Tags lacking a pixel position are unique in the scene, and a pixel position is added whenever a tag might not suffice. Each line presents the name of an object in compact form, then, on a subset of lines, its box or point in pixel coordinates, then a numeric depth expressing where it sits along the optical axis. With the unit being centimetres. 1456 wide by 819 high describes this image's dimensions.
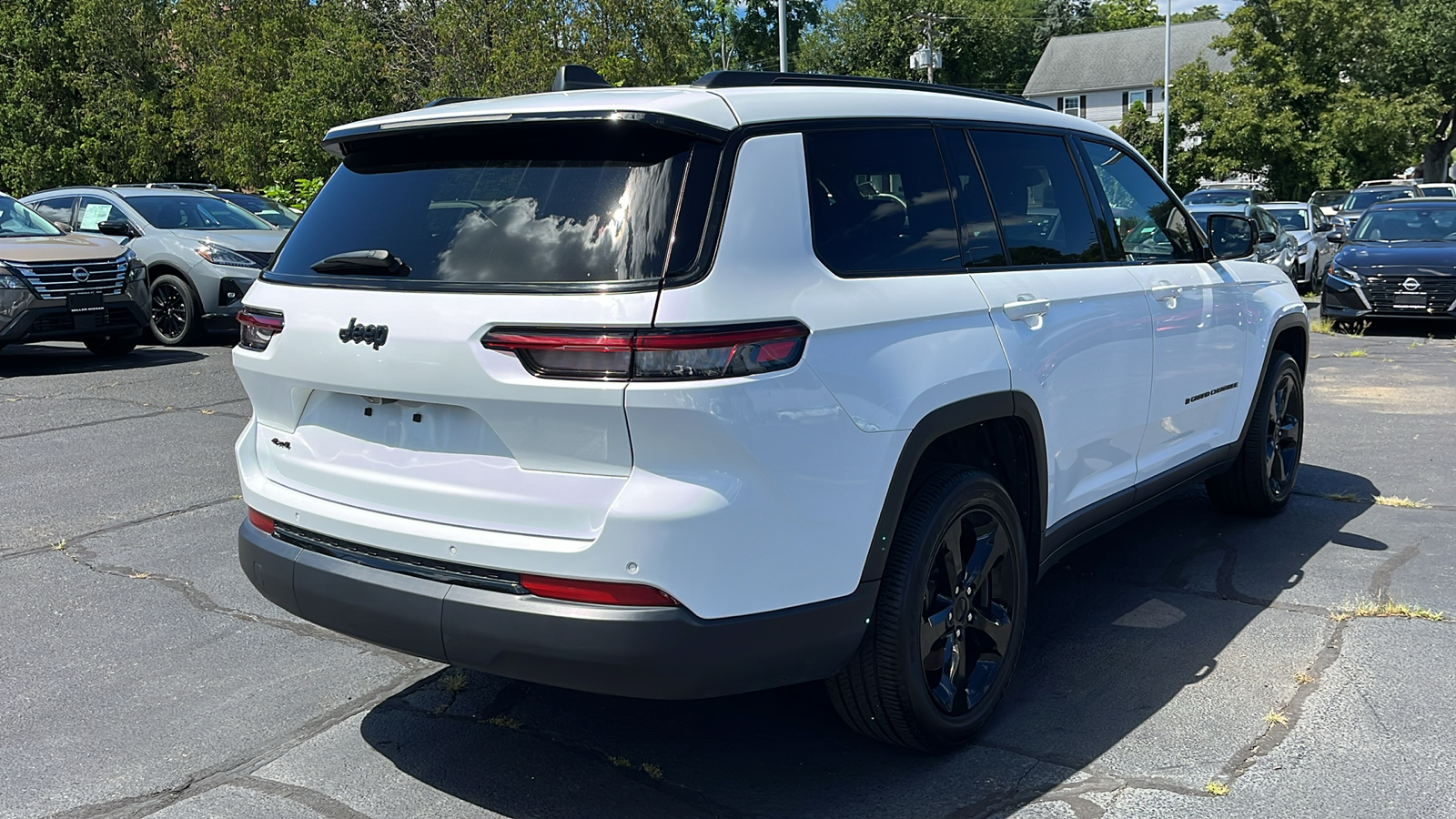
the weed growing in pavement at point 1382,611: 461
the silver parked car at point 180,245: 1295
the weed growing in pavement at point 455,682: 405
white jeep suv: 278
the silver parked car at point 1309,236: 1989
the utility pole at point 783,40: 2677
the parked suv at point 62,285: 1079
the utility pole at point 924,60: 3136
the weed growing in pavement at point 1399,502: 628
